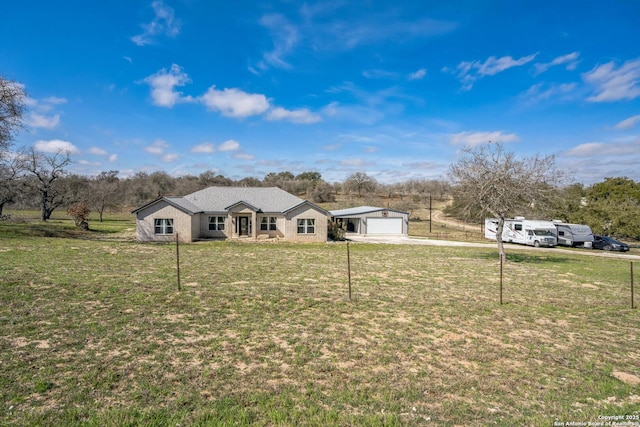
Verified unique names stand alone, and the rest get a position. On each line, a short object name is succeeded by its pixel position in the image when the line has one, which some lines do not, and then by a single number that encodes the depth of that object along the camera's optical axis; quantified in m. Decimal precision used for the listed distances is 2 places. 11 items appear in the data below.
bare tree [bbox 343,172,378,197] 85.56
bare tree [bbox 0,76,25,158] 24.46
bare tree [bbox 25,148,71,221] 41.93
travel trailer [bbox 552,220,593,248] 32.62
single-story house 28.19
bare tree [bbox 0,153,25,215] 30.80
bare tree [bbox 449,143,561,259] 19.43
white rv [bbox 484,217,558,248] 31.62
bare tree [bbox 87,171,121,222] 50.07
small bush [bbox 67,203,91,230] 33.47
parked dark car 30.78
